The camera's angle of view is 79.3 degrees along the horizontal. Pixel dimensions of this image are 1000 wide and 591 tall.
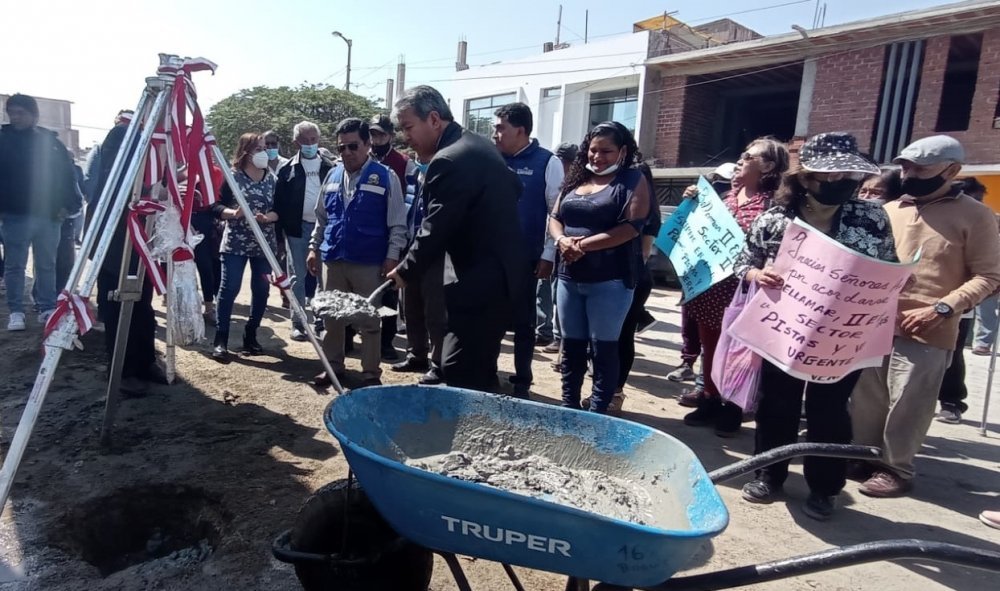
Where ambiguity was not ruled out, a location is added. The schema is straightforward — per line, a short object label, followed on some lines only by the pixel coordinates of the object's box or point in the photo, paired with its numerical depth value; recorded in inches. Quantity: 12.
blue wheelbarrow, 60.7
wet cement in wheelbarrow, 79.8
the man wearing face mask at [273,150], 247.3
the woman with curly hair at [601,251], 134.8
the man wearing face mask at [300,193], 209.8
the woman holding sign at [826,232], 110.5
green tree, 1047.0
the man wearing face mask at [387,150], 200.2
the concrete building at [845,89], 465.7
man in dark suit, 112.4
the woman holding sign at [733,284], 152.8
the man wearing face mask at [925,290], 123.2
